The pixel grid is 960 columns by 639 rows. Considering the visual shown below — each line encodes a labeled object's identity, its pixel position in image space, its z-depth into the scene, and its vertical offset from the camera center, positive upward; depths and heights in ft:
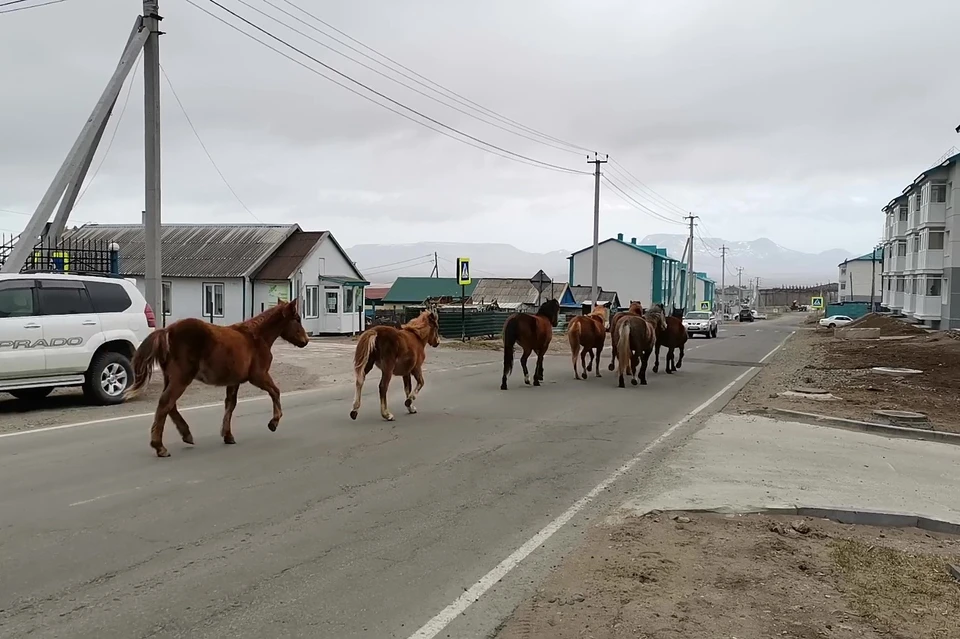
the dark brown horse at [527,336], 55.01 -3.33
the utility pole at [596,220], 135.32 +12.22
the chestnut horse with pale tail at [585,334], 61.57 -3.50
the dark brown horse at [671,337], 68.59 -4.07
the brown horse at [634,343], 56.13 -3.87
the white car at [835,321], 215.41 -8.13
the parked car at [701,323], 151.53 -6.35
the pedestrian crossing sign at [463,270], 98.12 +2.39
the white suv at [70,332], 38.17 -2.41
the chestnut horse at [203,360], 28.55 -2.77
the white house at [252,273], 116.47 +2.09
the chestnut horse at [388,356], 36.96 -3.25
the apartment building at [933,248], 157.89 +9.94
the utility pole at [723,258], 452.63 +19.92
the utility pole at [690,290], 282.54 +0.39
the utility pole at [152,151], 52.97 +9.26
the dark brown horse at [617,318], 58.85 -2.12
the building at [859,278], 390.81 +7.03
